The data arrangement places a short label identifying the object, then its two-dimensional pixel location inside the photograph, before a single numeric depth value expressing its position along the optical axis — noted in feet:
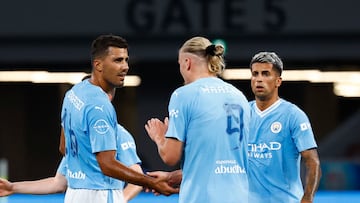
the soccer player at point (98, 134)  44.91
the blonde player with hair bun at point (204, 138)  44.45
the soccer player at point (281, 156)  52.11
